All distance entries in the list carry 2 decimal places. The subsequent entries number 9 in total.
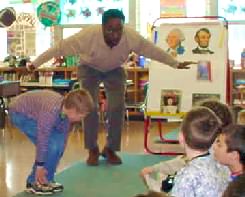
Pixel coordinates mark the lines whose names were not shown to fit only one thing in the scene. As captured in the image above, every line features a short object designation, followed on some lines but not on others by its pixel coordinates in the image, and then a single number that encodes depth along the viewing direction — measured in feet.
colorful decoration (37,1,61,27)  28.91
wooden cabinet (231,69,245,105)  26.30
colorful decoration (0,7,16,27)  24.68
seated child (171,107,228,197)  7.39
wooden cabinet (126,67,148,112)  28.25
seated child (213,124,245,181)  7.25
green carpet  13.66
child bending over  12.51
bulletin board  18.54
